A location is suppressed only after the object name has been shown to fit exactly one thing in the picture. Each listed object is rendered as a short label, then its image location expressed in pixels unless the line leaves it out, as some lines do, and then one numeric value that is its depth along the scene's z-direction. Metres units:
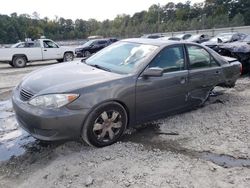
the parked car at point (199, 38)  14.76
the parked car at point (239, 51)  5.74
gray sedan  2.49
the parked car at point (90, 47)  14.98
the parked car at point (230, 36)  11.89
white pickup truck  10.39
